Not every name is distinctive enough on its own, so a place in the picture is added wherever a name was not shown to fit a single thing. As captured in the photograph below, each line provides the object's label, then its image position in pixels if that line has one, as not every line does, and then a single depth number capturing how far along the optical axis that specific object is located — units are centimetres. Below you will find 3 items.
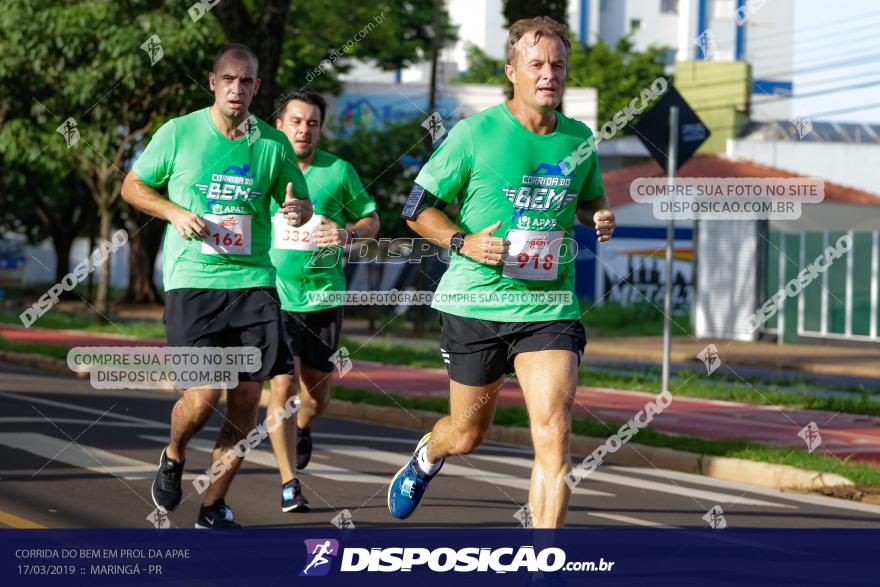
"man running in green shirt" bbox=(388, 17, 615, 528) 622
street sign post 1540
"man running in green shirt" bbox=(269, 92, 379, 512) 877
